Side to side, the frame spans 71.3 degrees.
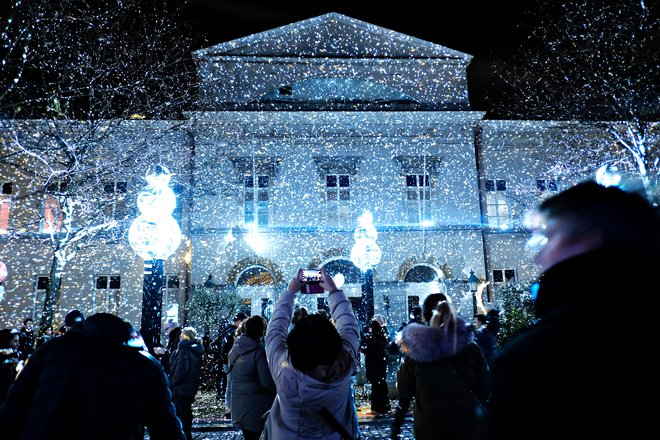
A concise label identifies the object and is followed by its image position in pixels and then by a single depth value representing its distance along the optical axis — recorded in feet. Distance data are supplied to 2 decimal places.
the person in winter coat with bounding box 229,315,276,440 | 15.52
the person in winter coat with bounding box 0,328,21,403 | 21.32
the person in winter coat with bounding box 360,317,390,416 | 29.86
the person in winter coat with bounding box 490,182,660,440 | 2.99
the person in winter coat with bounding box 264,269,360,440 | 8.00
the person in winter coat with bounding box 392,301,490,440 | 10.67
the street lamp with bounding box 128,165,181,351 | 21.67
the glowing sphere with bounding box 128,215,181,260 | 22.03
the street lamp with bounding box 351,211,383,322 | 44.73
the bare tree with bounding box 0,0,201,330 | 30.53
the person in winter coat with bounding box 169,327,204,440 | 20.94
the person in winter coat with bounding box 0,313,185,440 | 6.74
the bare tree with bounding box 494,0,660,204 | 34.17
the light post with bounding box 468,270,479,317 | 60.14
